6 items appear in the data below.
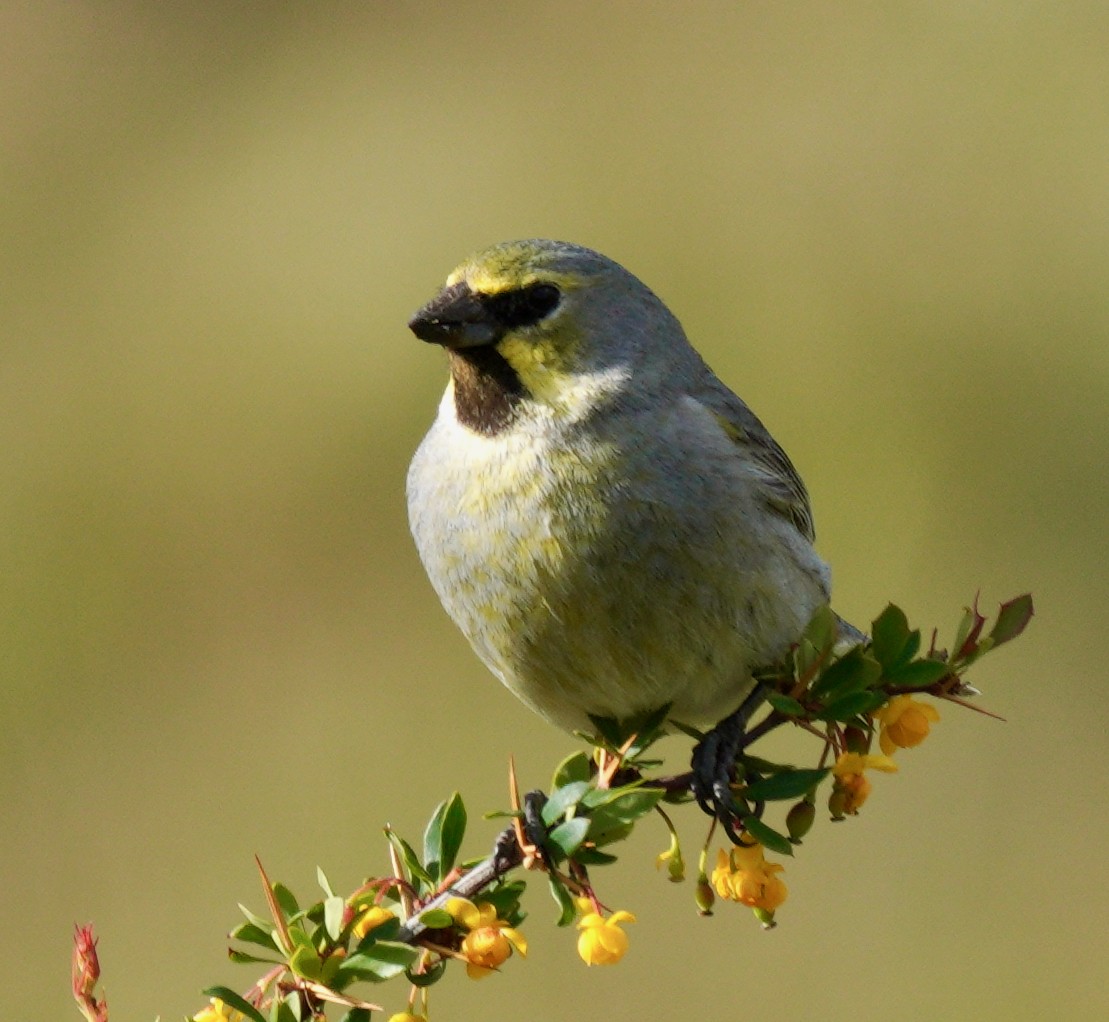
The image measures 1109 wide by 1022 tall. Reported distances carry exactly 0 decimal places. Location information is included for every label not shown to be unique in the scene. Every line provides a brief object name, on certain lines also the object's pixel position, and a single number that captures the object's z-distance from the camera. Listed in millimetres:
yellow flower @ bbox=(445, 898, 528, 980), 4402
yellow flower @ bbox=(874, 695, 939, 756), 5074
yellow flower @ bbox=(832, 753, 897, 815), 5062
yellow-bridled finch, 6922
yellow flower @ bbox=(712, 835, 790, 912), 5059
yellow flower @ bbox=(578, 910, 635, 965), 4633
